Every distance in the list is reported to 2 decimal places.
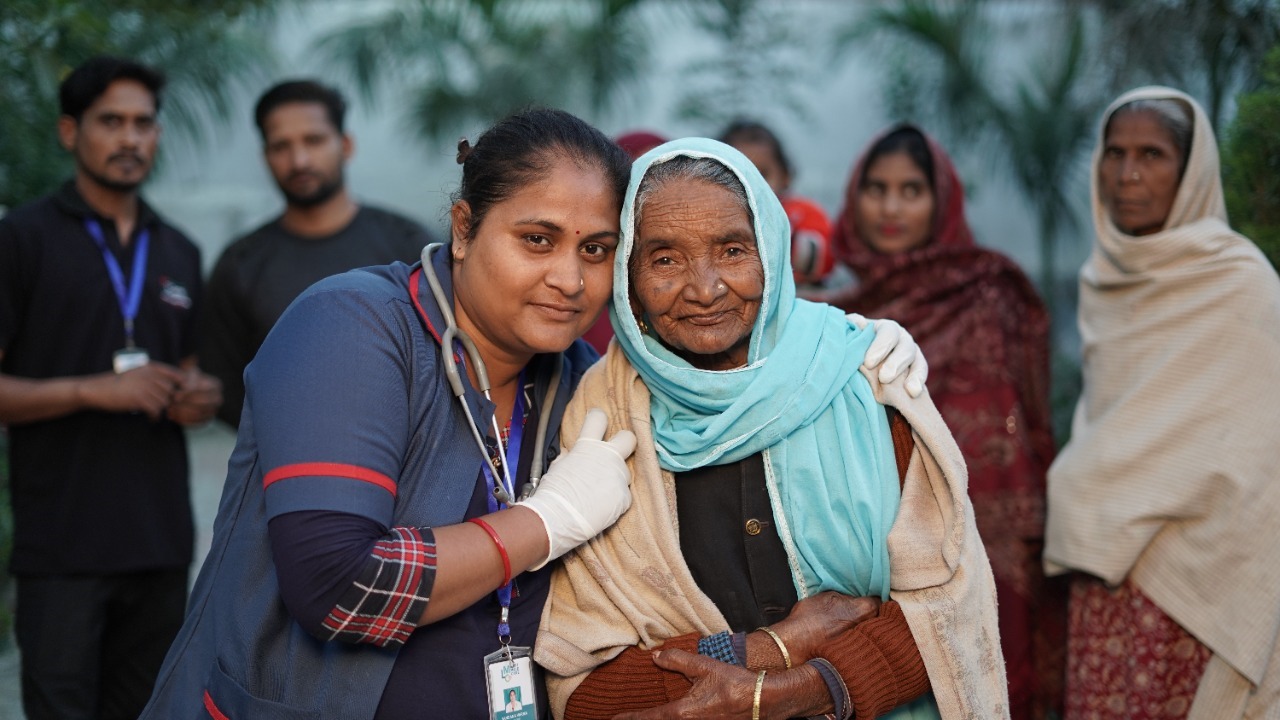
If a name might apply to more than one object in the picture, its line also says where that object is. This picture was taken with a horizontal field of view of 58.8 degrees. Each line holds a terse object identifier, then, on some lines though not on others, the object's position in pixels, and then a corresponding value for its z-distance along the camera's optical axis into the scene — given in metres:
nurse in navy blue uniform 2.09
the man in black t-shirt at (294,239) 4.42
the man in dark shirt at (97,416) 3.71
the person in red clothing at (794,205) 4.80
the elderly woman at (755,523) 2.35
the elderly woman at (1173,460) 3.38
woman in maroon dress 3.91
